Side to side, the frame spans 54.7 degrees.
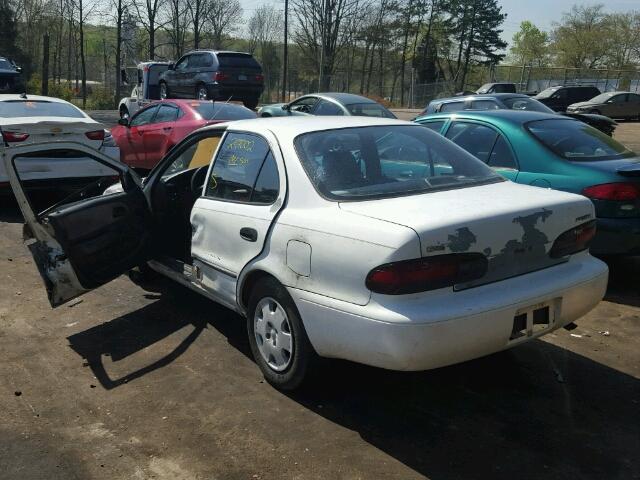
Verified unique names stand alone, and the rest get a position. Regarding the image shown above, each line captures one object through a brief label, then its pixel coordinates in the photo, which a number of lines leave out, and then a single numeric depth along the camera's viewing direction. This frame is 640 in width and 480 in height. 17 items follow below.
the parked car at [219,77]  18.22
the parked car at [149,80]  21.06
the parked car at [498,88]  24.97
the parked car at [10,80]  20.77
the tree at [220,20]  48.75
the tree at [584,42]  68.50
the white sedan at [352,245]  2.92
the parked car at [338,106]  11.79
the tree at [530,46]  77.62
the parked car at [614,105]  28.92
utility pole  39.31
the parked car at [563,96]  30.07
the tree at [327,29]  53.69
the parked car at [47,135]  7.63
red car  9.64
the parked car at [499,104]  11.84
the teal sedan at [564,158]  5.15
